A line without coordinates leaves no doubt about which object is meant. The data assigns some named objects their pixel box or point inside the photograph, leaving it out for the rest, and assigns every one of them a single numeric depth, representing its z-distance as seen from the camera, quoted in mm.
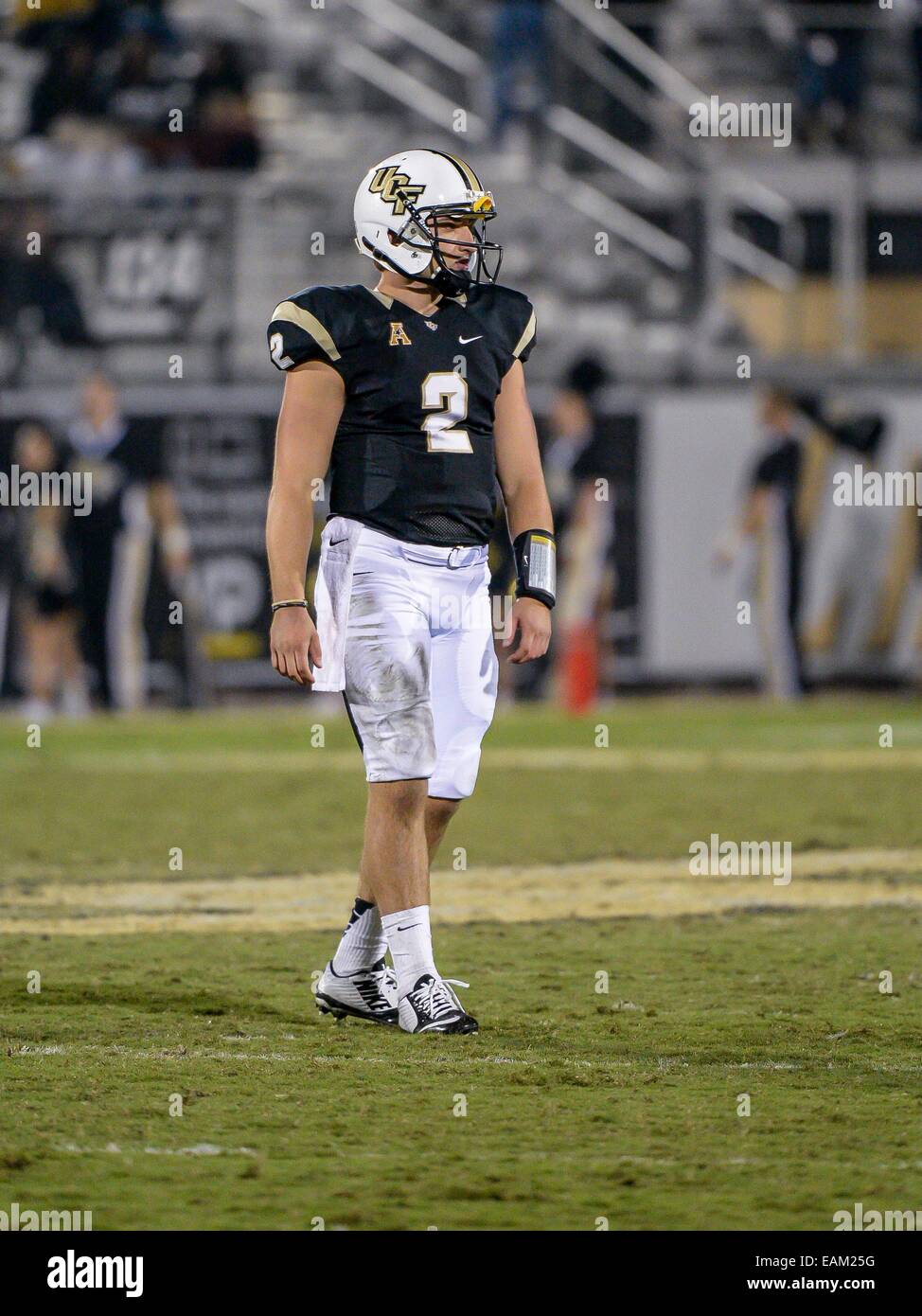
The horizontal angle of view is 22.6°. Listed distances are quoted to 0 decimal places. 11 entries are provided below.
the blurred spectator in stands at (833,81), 19156
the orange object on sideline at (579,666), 15883
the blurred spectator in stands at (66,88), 18453
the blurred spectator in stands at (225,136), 18031
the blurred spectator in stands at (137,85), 18516
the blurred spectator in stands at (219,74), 18359
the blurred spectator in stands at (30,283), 16891
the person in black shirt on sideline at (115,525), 16266
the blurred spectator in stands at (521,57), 17969
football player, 5480
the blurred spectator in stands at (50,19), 18797
